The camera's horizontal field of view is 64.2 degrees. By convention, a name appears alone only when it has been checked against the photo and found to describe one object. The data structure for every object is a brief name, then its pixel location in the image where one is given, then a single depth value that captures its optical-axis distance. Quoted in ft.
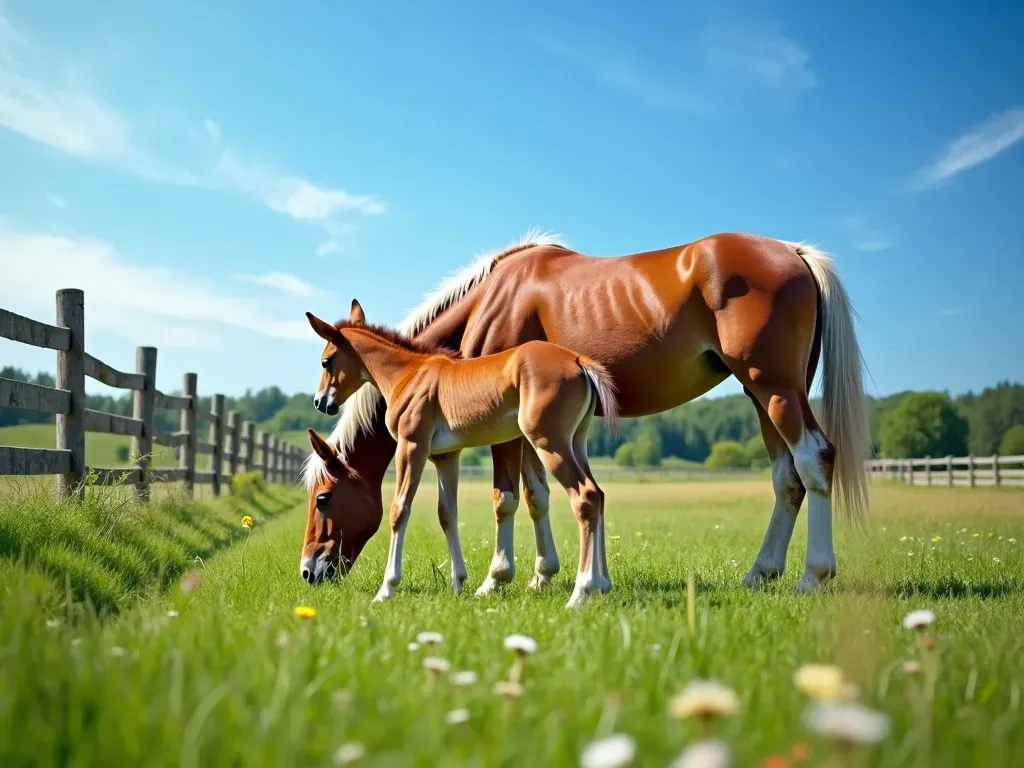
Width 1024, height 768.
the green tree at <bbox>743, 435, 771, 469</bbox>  372.68
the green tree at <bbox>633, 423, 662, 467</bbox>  423.23
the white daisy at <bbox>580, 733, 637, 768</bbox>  4.23
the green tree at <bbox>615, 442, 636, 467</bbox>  410.72
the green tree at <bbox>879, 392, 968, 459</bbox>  285.02
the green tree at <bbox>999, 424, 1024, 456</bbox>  284.00
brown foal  15.56
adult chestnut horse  18.04
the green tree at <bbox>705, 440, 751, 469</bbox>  385.70
